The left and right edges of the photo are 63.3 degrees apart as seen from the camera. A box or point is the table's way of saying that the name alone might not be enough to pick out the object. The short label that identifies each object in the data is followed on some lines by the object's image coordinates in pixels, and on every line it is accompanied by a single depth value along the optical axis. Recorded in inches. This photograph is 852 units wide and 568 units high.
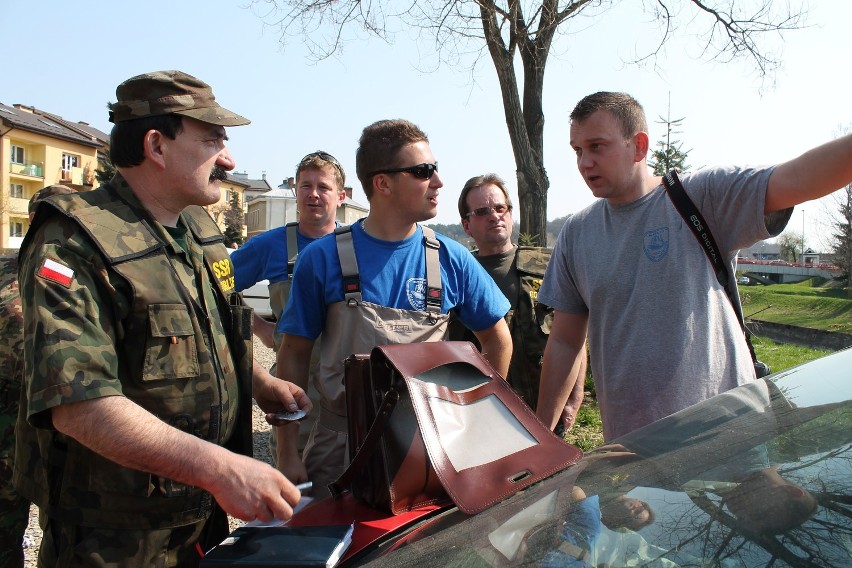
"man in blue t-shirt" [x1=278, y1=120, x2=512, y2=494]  108.7
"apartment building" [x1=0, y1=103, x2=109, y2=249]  1893.5
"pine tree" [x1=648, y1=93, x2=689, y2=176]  889.3
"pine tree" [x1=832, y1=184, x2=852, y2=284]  1927.9
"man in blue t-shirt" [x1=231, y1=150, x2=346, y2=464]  173.9
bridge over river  2714.1
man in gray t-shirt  96.5
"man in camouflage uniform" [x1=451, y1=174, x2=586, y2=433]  164.9
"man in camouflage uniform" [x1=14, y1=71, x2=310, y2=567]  66.5
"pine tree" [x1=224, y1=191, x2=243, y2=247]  2412.6
